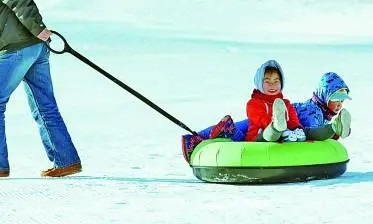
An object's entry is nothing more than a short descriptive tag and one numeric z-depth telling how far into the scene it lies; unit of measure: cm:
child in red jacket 1177
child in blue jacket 1198
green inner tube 1137
